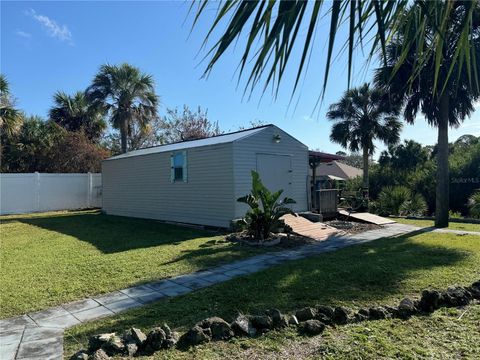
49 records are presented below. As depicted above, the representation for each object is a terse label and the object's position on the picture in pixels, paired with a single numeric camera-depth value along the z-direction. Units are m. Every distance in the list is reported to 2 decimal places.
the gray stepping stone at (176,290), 4.97
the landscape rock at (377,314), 3.61
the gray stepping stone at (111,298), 4.72
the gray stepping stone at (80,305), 4.42
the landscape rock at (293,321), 3.46
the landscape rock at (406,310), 3.64
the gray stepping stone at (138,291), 4.98
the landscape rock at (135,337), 3.10
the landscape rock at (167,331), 3.21
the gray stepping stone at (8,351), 3.11
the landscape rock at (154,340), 3.08
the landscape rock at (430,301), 3.79
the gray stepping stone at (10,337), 3.45
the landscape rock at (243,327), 3.29
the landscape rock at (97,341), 3.04
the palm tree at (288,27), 1.06
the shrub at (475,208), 13.14
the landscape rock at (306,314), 3.52
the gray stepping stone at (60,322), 3.91
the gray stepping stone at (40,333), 3.55
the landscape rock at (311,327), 3.28
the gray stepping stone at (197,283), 5.27
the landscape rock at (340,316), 3.50
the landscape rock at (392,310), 3.66
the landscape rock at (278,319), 3.42
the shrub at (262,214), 8.78
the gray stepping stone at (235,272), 5.93
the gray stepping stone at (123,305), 4.40
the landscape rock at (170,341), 3.11
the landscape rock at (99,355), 2.80
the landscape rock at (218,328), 3.26
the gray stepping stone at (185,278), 5.55
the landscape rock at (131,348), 2.97
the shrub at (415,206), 16.00
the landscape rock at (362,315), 3.58
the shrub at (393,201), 15.34
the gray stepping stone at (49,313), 4.16
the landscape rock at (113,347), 2.97
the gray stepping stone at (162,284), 5.23
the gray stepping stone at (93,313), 4.14
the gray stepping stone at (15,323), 3.83
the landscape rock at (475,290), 4.13
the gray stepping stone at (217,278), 5.53
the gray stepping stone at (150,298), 4.68
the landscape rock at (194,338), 3.15
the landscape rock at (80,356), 2.82
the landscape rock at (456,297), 3.94
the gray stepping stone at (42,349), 3.14
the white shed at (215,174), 10.73
